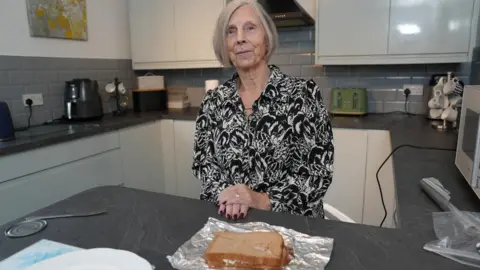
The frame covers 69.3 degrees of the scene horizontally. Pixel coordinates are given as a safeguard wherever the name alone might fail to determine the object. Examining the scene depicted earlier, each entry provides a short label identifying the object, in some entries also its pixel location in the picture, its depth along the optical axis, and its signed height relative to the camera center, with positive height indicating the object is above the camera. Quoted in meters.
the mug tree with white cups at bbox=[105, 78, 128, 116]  2.85 -0.14
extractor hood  2.29 +0.44
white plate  0.63 -0.34
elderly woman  1.27 -0.21
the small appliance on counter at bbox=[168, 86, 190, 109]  3.13 -0.20
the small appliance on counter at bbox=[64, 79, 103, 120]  2.41 -0.15
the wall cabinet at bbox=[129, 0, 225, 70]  2.78 +0.37
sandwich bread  0.63 -0.32
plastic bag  0.69 -0.35
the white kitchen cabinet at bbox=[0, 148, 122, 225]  1.68 -0.57
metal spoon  0.83 -0.37
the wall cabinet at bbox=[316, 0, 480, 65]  2.16 +0.29
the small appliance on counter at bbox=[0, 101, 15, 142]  1.80 -0.24
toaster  2.54 -0.19
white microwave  0.96 -0.19
